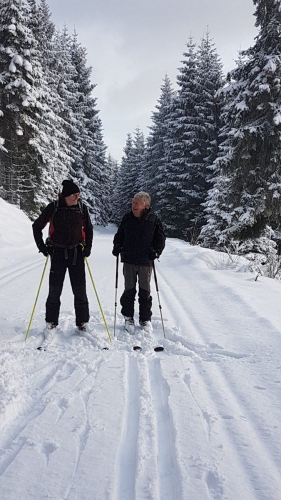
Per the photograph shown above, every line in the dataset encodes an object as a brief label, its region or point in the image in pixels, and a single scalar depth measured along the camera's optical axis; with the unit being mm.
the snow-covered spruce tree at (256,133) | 11117
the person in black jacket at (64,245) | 4160
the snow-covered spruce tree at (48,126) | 18234
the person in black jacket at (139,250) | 4473
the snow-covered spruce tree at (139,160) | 33781
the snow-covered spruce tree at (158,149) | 26734
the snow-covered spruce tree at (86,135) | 27766
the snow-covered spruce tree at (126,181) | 39906
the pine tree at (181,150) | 23422
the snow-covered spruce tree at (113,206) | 48344
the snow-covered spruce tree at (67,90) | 23359
